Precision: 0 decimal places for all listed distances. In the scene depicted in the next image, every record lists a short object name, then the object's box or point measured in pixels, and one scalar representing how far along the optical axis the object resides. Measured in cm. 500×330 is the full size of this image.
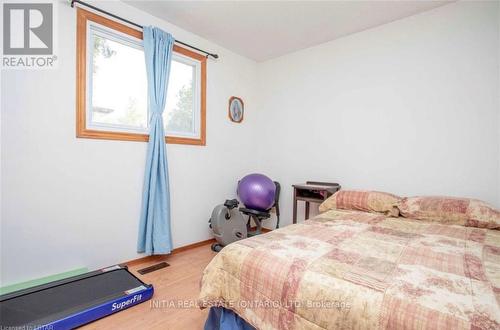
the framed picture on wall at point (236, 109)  339
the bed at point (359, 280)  80
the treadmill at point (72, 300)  142
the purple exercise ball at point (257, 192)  279
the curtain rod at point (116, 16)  201
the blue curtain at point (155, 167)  242
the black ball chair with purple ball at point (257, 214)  287
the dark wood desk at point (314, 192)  274
